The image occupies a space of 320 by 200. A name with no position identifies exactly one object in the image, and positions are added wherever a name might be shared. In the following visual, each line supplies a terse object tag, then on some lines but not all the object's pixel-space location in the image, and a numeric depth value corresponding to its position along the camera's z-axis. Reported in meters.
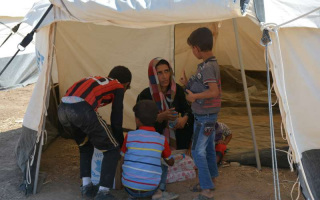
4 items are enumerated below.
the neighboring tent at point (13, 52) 7.29
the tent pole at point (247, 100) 3.40
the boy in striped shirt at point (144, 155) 2.92
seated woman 3.59
